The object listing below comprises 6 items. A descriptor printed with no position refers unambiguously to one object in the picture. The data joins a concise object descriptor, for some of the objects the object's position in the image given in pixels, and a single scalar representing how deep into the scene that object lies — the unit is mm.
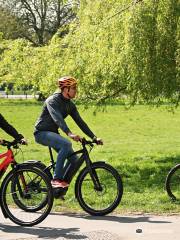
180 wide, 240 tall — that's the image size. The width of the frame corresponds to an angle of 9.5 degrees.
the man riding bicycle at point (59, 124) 13639
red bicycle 12708
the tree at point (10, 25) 90865
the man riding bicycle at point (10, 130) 13235
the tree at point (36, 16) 90926
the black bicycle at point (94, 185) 13585
